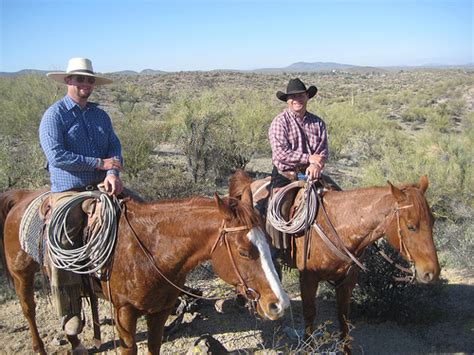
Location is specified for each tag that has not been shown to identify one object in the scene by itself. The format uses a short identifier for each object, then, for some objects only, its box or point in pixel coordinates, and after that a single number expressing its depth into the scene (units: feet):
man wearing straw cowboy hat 11.21
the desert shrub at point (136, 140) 37.78
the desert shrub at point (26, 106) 42.52
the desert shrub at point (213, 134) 41.52
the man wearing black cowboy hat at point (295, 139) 14.98
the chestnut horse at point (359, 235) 11.00
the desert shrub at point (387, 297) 17.22
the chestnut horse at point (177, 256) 8.84
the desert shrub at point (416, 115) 82.58
